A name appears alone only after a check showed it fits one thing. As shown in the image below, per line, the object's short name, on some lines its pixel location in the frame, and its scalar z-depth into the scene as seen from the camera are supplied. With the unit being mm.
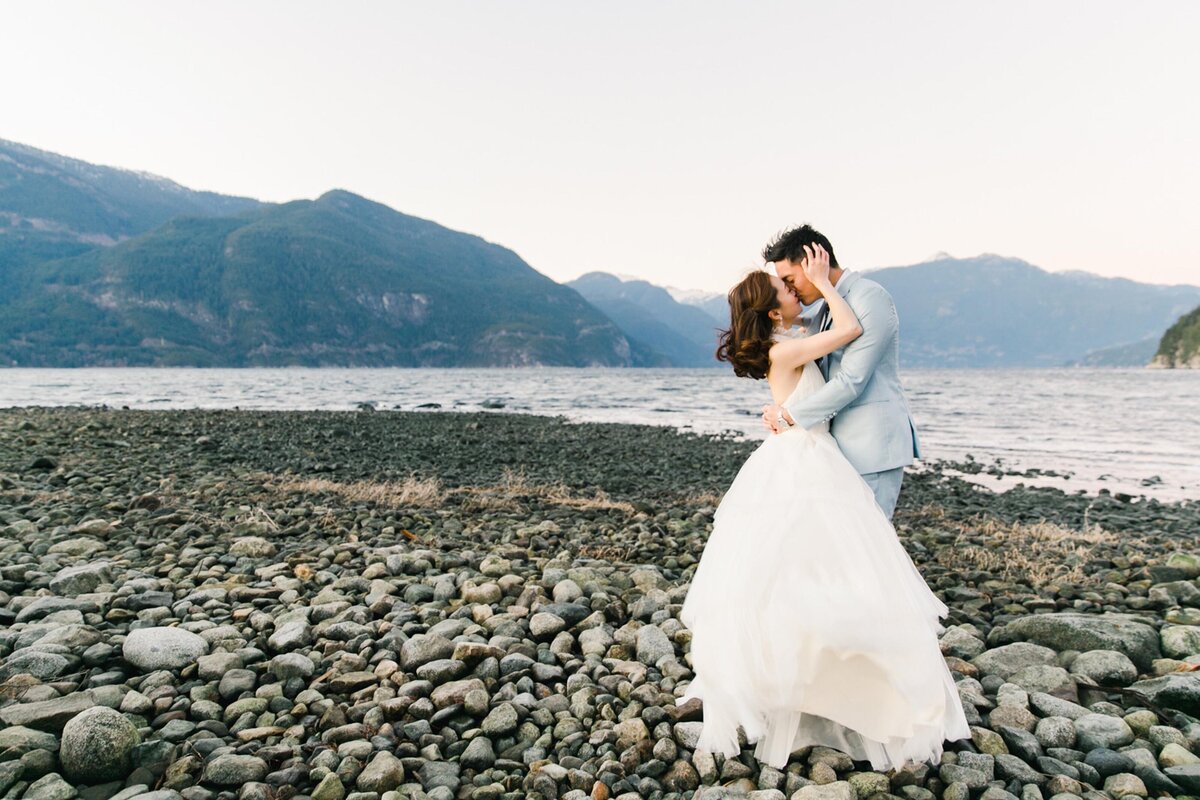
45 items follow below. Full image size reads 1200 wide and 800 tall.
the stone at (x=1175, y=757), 3850
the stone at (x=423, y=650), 5035
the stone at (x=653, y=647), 5344
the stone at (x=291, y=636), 5191
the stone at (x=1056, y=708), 4461
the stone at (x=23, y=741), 3555
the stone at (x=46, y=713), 3822
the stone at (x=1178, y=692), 4516
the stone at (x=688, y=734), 4145
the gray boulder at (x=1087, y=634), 5488
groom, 4020
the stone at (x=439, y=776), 3740
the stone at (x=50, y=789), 3314
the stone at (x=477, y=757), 3988
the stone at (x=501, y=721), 4293
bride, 3732
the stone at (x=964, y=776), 3686
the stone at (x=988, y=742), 4039
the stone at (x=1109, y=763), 3834
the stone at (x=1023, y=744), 4020
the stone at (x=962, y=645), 5621
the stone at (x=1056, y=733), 4148
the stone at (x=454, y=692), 4547
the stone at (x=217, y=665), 4699
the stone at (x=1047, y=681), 4809
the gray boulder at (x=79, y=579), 6148
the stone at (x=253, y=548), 7668
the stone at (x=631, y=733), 4152
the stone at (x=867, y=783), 3672
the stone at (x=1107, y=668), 5020
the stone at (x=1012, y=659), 5254
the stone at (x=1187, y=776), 3639
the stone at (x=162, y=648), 4758
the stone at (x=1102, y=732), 4125
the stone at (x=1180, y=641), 5473
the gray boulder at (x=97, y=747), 3555
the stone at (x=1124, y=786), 3592
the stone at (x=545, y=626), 5684
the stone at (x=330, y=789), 3561
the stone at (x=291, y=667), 4781
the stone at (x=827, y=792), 3549
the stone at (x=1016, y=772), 3742
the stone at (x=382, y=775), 3666
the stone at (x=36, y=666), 4391
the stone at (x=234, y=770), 3598
